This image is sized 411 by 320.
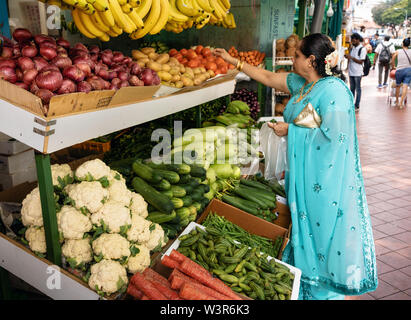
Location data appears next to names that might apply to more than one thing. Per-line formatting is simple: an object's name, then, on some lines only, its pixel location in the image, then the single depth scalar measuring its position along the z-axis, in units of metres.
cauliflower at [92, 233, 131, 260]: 1.73
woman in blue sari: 2.44
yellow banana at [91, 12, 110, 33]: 2.23
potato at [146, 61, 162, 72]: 3.13
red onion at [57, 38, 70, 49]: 2.17
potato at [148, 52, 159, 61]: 3.38
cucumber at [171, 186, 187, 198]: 2.41
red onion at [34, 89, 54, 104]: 1.59
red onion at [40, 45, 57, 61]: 1.90
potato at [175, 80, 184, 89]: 3.07
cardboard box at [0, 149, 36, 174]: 2.81
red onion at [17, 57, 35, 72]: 1.73
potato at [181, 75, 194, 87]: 3.22
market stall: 1.67
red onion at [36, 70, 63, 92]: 1.67
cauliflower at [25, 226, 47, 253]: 1.76
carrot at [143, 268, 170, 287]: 1.81
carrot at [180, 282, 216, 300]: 1.70
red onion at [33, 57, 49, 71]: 1.77
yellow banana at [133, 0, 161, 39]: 2.68
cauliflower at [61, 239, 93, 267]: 1.73
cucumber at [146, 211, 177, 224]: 2.24
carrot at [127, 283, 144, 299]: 1.72
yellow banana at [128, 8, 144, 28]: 2.38
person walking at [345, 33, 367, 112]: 10.85
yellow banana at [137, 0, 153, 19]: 2.58
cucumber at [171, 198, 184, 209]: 2.35
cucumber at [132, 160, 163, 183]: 2.34
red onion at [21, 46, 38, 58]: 1.86
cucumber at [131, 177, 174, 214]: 2.21
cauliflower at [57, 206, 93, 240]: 1.71
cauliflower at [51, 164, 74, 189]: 1.92
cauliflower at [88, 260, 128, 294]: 1.66
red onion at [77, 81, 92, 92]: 1.84
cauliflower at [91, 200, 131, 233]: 1.80
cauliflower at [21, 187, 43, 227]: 1.81
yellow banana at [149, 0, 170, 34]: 2.78
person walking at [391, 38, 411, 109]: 10.85
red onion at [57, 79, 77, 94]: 1.74
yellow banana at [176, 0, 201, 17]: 3.13
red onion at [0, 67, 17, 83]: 1.67
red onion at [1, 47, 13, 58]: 1.86
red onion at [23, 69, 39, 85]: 1.69
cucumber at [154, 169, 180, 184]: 2.44
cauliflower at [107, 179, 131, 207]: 1.94
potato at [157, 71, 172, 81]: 3.08
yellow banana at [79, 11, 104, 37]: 2.34
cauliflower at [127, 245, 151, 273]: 1.85
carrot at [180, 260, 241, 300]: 1.83
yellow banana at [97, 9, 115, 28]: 2.09
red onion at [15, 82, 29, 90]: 1.69
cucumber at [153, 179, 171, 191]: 2.35
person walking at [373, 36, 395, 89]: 14.30
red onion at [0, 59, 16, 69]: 1.70
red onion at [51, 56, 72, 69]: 1.87
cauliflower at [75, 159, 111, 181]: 1.91
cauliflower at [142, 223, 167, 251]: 2.03
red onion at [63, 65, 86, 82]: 1.83
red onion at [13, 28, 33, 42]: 2.03
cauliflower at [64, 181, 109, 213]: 1.76
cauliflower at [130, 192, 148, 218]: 2.08
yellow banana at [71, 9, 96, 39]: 2.32
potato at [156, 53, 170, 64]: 3.35
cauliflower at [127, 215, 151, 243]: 1.89
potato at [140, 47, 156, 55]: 3.43
